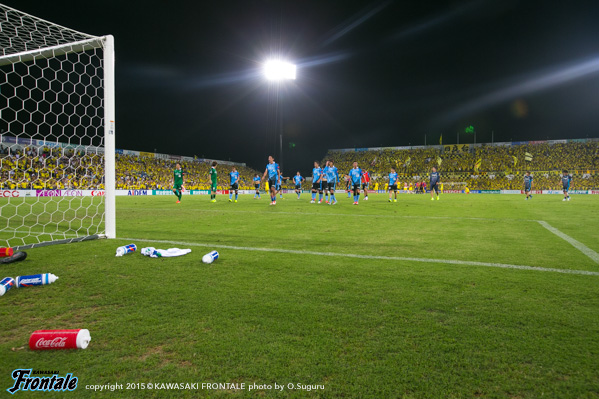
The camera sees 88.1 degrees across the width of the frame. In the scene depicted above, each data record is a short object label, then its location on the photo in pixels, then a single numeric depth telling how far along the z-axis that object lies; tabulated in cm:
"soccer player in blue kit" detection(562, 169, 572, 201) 2086
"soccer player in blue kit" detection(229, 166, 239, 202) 1822
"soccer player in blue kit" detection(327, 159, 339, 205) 1547
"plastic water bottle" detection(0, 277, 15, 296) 274
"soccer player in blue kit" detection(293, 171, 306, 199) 2291
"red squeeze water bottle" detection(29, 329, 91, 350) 181
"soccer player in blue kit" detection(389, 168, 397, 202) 1843
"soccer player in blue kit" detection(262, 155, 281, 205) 1426
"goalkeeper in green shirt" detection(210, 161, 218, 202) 1730
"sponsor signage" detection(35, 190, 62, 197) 1997
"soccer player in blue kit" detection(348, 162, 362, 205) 1552
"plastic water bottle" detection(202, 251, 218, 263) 376
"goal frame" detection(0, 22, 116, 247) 537
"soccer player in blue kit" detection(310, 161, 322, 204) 1552
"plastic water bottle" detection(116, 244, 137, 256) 417
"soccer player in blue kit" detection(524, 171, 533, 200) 2220
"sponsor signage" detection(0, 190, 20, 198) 1920
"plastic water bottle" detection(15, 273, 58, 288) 291
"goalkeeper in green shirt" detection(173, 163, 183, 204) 1711
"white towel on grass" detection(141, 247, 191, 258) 412
